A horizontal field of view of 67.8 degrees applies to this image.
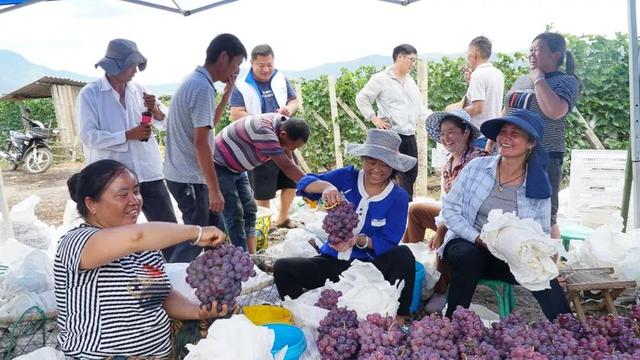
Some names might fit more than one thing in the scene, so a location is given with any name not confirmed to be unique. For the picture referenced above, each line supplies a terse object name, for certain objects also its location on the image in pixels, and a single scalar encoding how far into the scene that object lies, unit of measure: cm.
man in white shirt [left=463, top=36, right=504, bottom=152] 479
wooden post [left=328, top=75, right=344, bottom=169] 855
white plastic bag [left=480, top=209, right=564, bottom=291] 240
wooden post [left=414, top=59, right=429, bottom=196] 707
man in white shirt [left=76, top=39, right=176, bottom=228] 319
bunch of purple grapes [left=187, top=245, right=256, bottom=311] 198
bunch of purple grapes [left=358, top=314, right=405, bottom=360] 179
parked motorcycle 1236
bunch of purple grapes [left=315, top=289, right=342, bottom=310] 249
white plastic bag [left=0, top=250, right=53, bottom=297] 299
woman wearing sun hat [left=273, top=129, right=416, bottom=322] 290
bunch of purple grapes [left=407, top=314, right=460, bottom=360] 175
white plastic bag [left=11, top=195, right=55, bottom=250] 432
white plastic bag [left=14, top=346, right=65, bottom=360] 189
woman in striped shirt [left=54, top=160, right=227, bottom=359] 181
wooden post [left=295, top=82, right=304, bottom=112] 873
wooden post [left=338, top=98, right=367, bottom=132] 881
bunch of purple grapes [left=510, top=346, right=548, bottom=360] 164
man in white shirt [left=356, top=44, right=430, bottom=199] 540
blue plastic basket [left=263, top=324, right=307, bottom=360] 212
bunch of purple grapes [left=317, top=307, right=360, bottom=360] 197
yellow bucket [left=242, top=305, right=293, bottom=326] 260
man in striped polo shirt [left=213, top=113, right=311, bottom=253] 353
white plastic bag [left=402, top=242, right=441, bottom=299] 334
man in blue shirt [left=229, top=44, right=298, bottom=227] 500
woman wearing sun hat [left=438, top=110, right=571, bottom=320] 275
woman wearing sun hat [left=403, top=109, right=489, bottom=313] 331
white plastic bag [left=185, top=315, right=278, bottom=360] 181
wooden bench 269
